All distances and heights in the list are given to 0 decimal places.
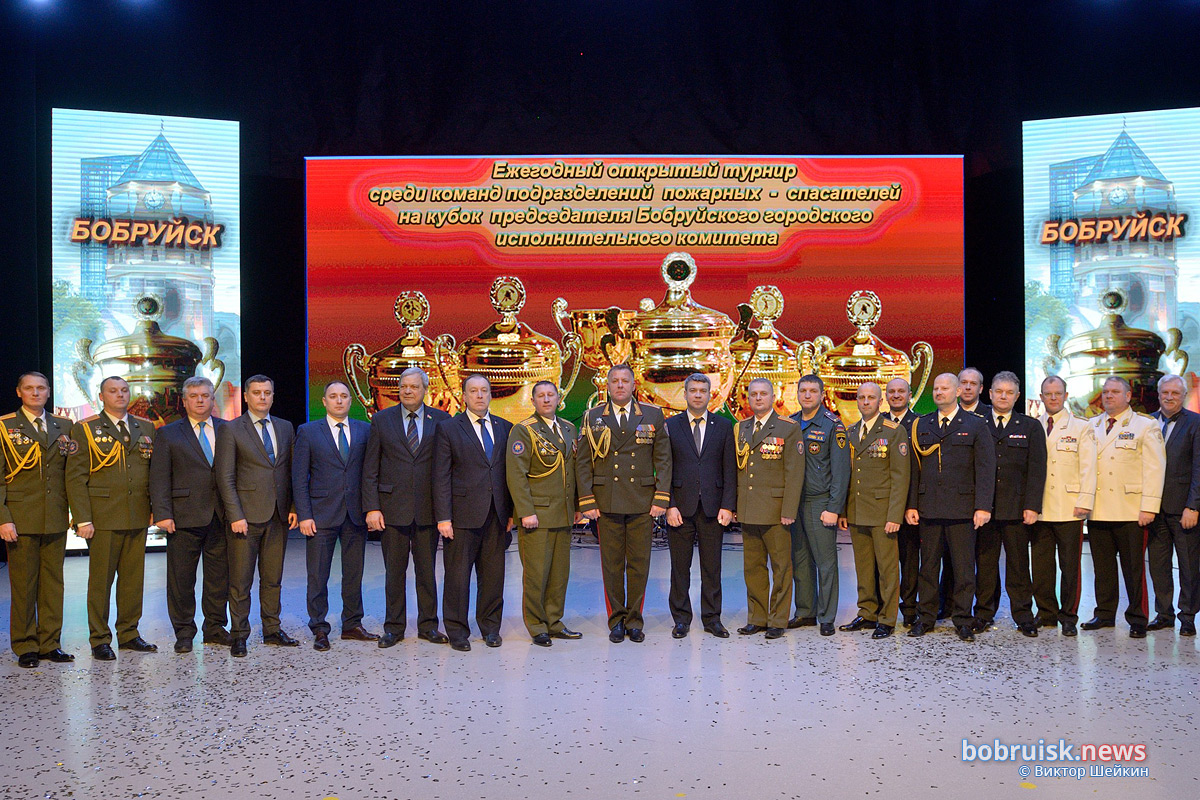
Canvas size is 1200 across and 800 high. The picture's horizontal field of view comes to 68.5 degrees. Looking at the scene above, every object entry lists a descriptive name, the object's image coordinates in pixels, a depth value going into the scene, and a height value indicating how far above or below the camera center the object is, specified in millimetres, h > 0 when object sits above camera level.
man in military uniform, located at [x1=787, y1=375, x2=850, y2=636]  4898 -547
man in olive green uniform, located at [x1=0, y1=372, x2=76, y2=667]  4391 -521
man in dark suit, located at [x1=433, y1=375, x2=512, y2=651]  4652 -508
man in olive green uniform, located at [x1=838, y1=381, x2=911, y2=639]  4781 -535
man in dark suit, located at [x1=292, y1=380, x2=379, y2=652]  4715 -482
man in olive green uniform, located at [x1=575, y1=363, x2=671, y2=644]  4758 -406
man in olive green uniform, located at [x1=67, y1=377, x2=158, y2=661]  4484 -466
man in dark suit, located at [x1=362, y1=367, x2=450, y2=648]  4703 -468
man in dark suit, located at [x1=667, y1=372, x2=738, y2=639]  4809 -498
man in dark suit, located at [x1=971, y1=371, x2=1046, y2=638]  4793 -545
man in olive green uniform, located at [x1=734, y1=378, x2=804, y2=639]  4777 -472
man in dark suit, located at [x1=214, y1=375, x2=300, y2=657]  4602 -468
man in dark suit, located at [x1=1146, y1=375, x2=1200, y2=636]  4793 -640
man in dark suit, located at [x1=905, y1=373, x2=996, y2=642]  4707 -470
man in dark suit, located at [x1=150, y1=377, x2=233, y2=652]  4574 -516
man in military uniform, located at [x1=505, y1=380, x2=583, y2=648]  4691 -502
